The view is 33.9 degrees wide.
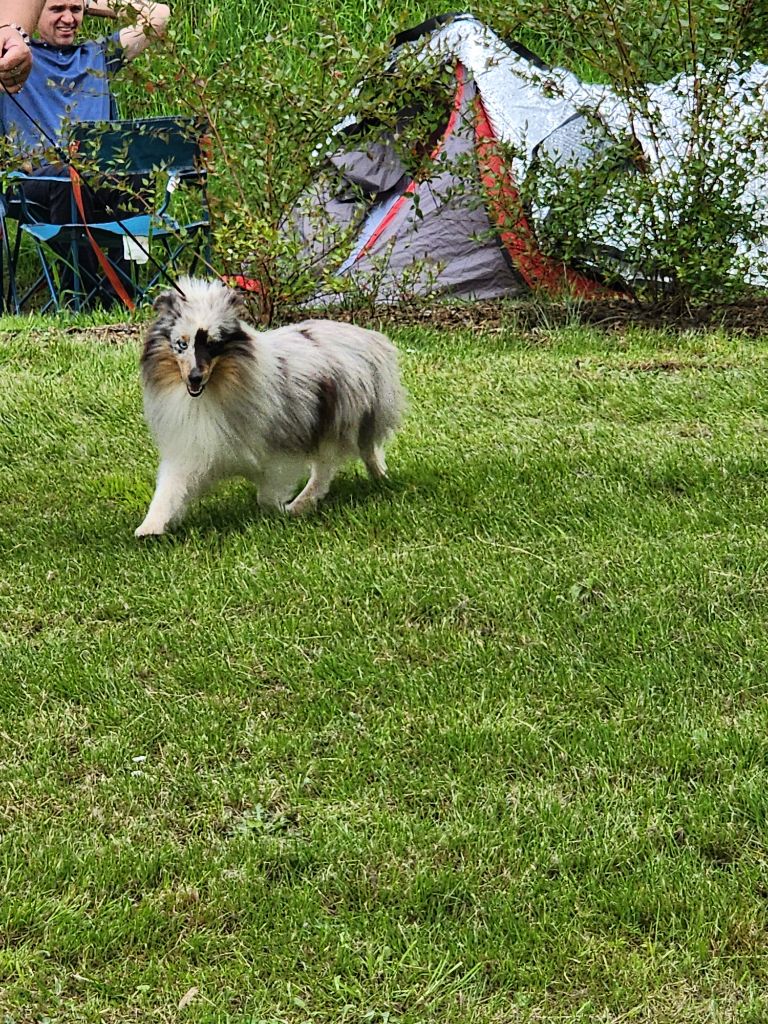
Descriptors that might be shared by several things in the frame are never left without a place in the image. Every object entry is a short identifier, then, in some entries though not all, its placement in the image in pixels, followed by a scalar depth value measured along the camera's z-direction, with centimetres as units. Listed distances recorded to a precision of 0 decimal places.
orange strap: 736
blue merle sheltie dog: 434
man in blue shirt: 812
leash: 635
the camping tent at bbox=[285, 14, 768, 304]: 748
